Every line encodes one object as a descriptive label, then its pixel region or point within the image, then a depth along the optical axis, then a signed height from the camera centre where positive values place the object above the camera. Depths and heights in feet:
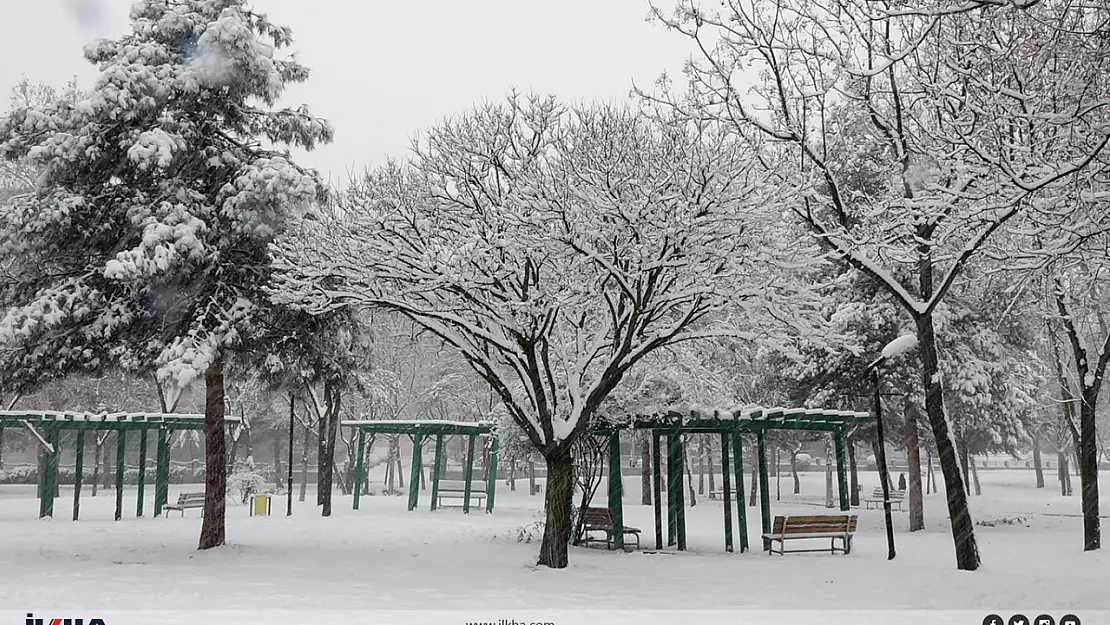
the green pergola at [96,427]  78.48 +0.97
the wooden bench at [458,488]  96.02 -5.90
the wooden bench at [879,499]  96.37 -8.27
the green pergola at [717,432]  57.26 +0.03
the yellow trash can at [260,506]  85.20 -6.61
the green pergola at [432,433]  91.91 +0.29
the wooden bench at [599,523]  58.80 -5.87
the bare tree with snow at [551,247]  43.93 +9.53
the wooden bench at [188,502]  81.15 -6.02
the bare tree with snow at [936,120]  28.22 +12.42
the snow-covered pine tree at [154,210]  49.14 +12.80
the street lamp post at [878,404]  48.76 +1.70
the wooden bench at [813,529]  55.77 -5.96
